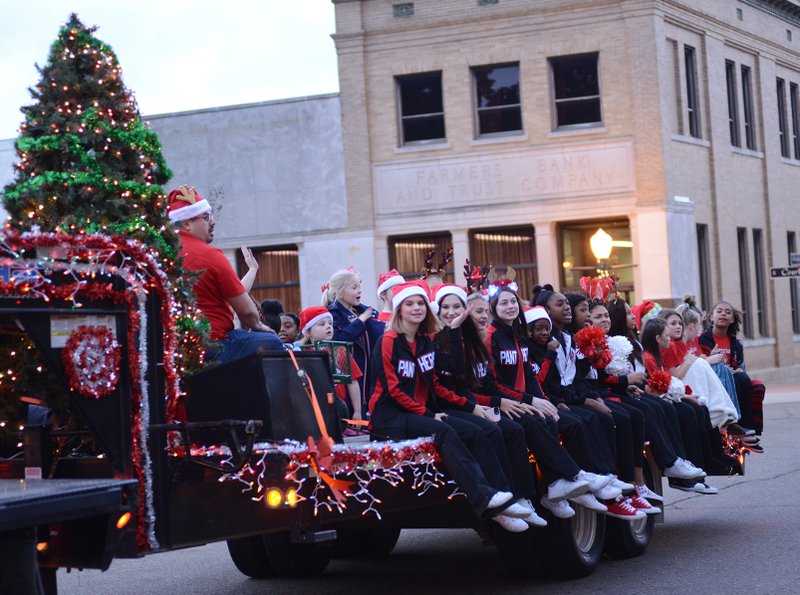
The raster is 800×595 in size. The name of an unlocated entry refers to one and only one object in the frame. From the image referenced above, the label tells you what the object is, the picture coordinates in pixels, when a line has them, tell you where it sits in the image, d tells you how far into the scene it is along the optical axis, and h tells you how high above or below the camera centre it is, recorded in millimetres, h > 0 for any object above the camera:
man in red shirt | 7871 +136
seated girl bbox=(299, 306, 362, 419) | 10555 -238
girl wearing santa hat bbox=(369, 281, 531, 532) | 7973 -671
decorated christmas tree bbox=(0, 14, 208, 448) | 6914 +773
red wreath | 6102 -183
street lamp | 26422 +840
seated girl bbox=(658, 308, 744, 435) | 11781 -839
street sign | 26766 +122
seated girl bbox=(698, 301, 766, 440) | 12461 -662
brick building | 31031 +3426
